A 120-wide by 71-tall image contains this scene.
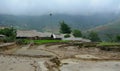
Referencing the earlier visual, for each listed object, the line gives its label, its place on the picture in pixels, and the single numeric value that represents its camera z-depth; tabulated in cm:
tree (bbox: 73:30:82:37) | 5317
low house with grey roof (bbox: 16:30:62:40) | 4248
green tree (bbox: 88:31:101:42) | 5627
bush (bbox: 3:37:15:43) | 2923
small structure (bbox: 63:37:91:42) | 4242
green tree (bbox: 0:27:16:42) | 3701
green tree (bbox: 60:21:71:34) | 5418
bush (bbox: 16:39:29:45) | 2867
